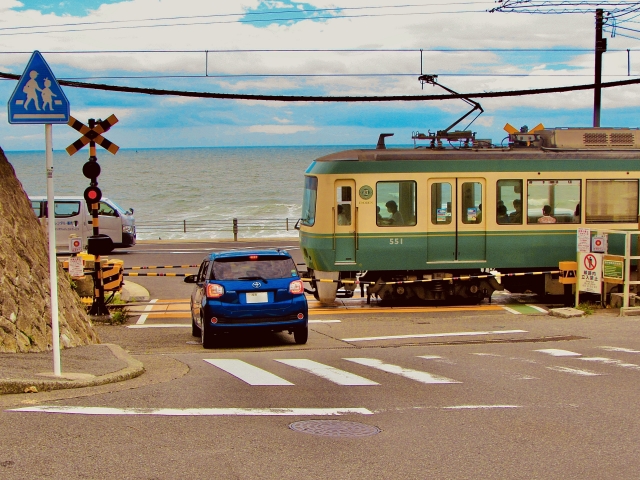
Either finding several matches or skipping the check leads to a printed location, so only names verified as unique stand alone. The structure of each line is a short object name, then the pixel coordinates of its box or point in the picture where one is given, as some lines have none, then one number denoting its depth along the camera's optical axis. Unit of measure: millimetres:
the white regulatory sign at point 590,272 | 18656
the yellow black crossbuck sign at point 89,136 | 18188
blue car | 13852
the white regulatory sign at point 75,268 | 18406
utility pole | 28672
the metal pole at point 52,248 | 8938
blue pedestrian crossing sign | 9016
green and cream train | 19750
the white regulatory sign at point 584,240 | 18766
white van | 33125
